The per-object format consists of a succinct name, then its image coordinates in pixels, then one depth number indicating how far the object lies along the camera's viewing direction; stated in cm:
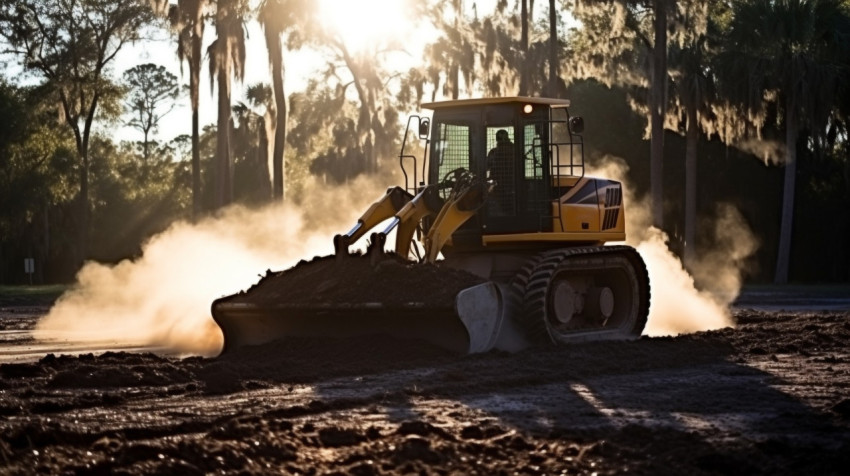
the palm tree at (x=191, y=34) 4572
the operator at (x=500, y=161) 1927
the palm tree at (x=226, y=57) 4638
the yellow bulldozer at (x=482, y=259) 1708
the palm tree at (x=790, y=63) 5072
